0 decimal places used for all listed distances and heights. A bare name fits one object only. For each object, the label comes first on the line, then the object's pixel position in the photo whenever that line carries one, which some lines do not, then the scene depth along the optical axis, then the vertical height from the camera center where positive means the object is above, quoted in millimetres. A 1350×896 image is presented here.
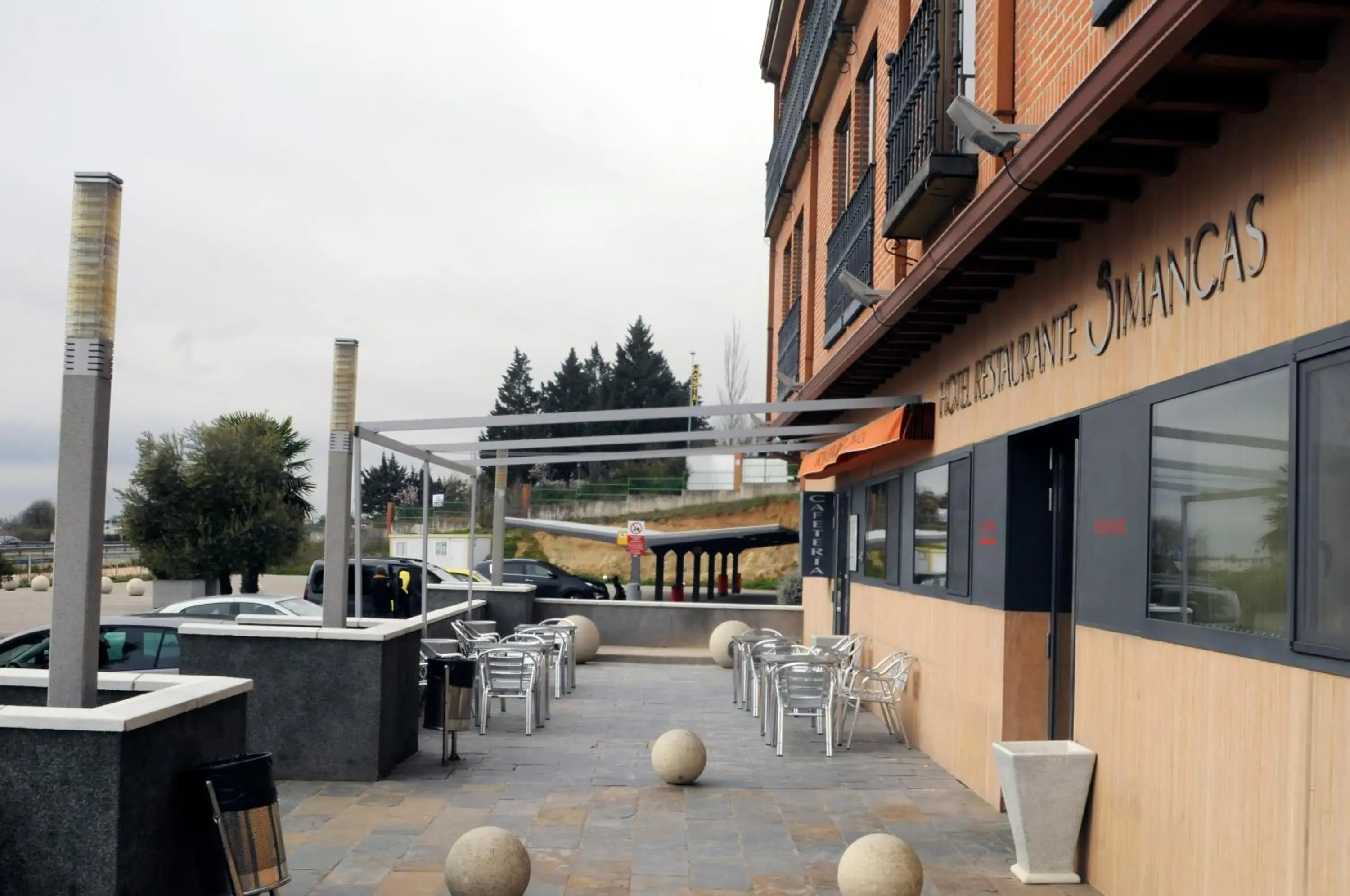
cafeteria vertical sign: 19859 -52
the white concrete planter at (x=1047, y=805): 7254 -1538
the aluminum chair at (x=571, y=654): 16250 -1734
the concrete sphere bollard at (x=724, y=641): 19312 -1791
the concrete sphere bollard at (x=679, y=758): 9852 -1818
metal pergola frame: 11477 +852
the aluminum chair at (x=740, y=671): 14836 -1770
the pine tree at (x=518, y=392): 91062 +8864
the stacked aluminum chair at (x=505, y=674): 12453 -1531
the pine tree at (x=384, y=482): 91312 +2129
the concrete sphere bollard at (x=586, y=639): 19516 -1845
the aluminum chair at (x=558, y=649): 15742 -1629
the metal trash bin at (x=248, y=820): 5977 -1473
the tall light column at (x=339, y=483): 10367 +219
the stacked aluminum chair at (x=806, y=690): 11414 -1466
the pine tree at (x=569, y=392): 85375 +8412
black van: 20172 -1246
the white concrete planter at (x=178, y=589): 32375 -2147
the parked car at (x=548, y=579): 32875 -1651
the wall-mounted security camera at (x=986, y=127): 7129 +2243
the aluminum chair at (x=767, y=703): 12445 -1738
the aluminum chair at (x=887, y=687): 12086 -1564
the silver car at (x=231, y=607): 15664 -1235
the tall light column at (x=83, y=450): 6164 +245
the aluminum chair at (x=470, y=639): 13781 -1381
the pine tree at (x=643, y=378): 83438 +9303
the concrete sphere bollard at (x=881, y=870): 6434 -1722
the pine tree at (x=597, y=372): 86500 +10066
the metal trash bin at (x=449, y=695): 10602 -1510
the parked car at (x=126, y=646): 11477 -1292
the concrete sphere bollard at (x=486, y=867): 6586 -1811
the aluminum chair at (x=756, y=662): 13750 -1523
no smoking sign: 32562 -492
